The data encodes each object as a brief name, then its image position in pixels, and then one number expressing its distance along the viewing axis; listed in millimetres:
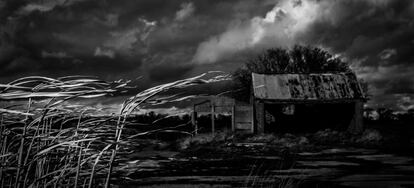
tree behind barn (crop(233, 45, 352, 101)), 41219
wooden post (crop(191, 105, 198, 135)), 21466
